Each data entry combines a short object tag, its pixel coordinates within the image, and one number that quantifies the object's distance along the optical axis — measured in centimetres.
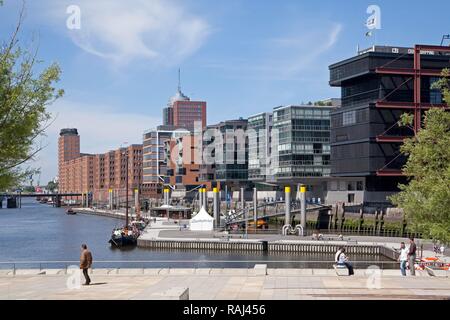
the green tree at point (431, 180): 2172
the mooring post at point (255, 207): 10794
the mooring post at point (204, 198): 11874
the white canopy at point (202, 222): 10012
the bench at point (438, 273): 3319
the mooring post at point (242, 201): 12794
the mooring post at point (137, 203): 17272
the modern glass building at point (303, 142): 13200
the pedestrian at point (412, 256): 3404
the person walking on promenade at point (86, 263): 2800
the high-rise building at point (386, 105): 10244
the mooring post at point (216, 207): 10781
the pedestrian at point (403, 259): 3319
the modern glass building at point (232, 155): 17325
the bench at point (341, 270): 3191
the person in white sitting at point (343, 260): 3207
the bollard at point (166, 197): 15675
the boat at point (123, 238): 8925
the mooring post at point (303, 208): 9632
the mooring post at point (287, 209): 9829
